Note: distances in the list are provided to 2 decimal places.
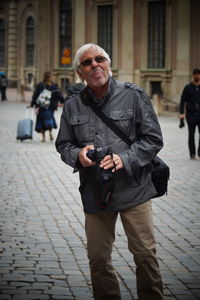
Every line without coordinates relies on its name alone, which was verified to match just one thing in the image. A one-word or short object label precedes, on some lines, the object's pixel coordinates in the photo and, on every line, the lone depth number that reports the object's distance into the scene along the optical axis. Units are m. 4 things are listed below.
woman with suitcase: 18.14
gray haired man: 4.68
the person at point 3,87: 39.67
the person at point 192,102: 14.82
